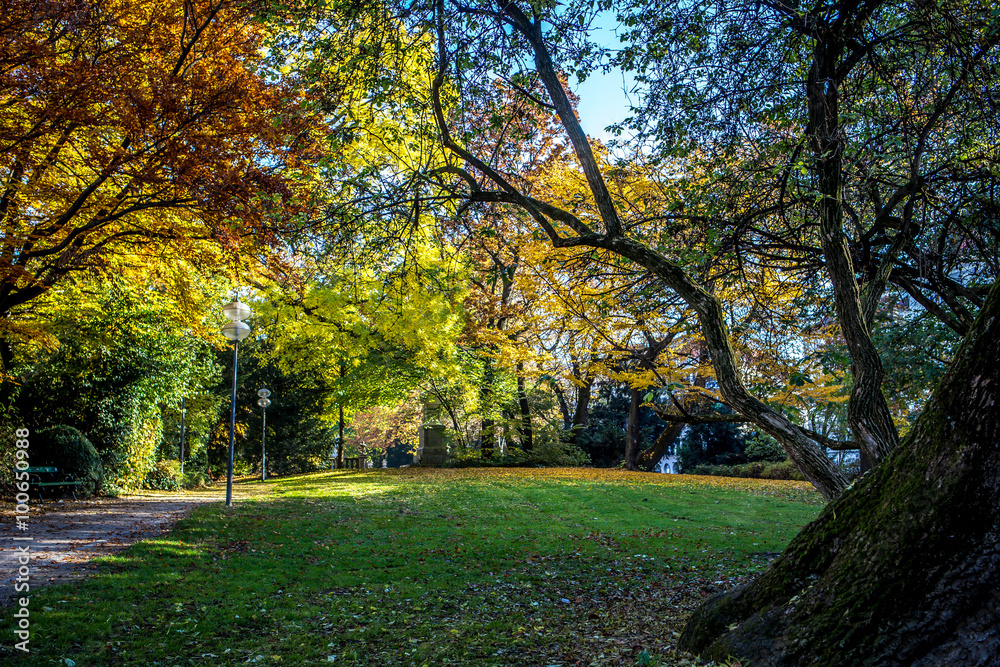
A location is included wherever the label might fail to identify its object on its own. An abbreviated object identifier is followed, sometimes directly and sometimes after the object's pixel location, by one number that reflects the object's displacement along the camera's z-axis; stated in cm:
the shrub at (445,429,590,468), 2138
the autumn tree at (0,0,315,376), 745
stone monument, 2203
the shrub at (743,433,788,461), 2119
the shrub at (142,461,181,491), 1641
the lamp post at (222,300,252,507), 1106
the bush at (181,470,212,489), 1947
